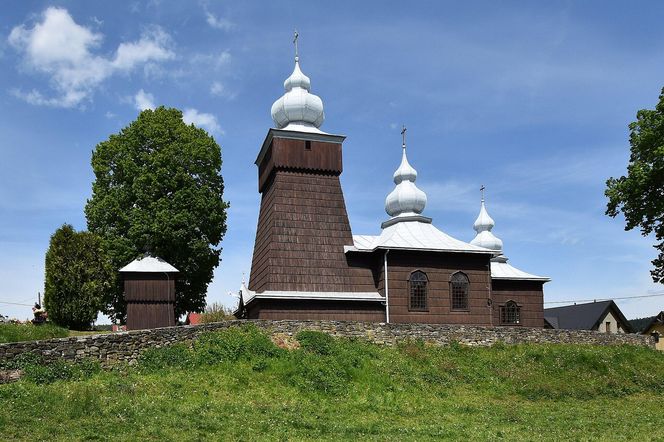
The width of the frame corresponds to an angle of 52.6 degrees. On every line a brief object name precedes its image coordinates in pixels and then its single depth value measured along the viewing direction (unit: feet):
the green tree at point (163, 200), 110.01
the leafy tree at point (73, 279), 95.55
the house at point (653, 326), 153.48
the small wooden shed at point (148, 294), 99.71
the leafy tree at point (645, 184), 93.04
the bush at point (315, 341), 75.42
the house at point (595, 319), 148.36
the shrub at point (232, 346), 69.46
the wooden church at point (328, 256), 93.45
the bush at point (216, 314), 116.63
